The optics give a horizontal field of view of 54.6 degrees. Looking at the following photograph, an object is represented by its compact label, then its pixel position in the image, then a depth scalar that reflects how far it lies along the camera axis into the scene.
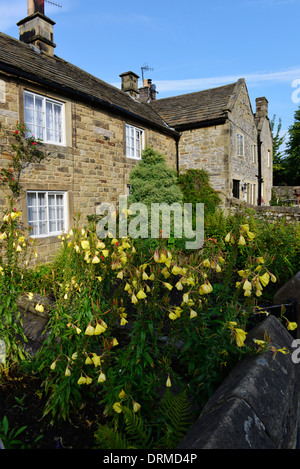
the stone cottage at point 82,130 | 8.12
